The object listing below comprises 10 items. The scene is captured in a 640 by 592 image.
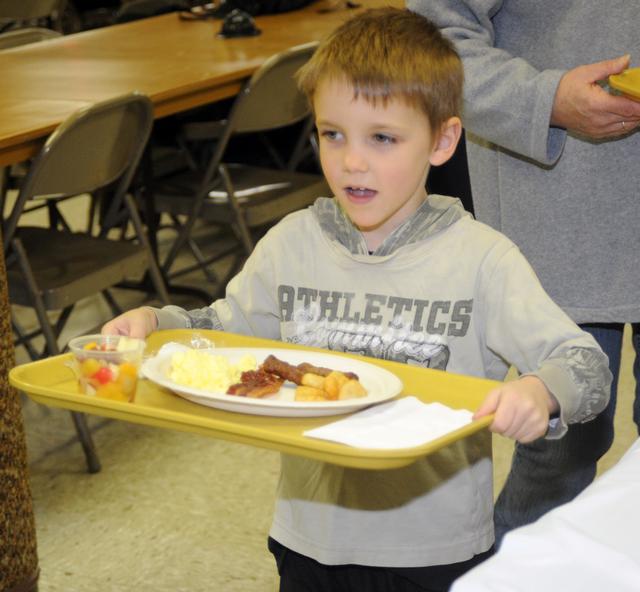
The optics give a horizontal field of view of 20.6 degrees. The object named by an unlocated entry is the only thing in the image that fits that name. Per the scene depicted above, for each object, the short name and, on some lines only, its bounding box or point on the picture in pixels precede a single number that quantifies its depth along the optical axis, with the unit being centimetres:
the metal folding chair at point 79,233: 322
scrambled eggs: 174
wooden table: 340
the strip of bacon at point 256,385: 172
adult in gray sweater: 218
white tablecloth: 129
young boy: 189
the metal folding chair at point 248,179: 402
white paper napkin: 159
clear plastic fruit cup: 172
